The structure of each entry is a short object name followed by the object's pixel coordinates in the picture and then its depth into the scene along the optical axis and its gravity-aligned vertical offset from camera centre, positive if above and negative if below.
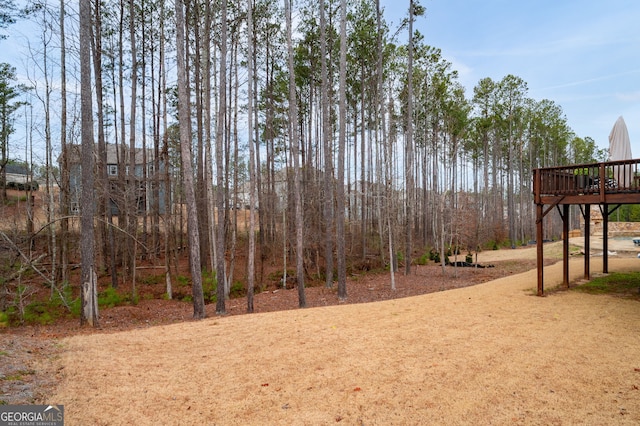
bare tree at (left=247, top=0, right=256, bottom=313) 10.01 +0.99
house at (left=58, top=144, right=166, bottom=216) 12.17 +1.54
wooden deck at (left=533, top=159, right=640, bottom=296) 8.60 +0.58
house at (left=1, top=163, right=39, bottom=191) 27.89 +3.64
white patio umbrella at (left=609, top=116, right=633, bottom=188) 9.72 +1.94
